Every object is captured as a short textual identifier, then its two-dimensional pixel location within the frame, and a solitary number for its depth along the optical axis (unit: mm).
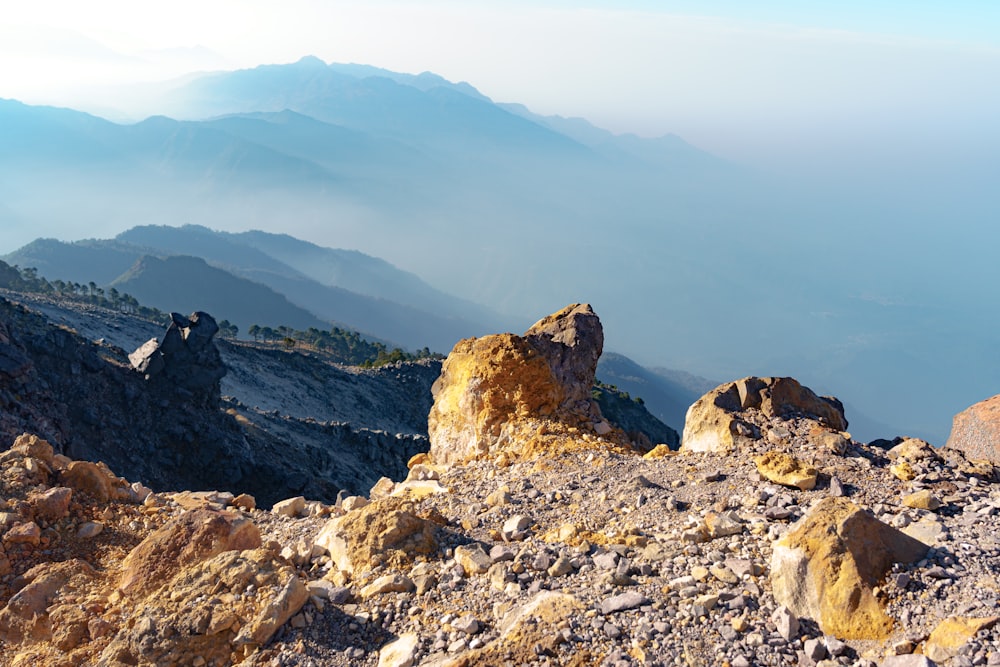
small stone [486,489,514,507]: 11703
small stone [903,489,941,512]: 9531
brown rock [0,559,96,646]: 8734
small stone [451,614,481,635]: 7961
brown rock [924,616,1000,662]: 6547
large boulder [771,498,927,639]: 7305
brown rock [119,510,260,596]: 9445
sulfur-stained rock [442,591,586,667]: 7330
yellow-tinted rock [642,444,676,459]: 13459
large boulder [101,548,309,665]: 7961
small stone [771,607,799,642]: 7254
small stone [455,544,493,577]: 9242
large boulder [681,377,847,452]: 13508
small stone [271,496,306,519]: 12781
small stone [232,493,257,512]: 13438
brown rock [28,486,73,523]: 10969
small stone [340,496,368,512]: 12410
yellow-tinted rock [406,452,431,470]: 17591
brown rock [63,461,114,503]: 12039
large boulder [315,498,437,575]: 9648
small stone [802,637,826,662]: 7004
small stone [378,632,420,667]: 7656
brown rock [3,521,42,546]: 10195
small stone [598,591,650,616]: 7887
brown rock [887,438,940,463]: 11078
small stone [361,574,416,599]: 8875
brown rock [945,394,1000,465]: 14711
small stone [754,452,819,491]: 10693
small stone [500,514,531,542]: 10406
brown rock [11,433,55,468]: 12508
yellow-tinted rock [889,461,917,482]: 10672
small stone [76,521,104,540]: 10859
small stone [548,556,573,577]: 8984
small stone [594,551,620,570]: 9005
